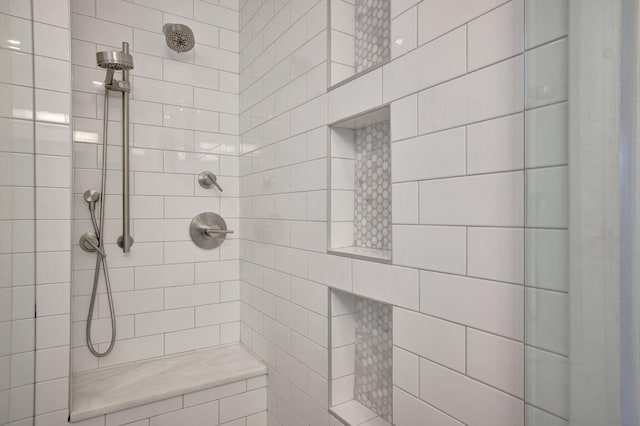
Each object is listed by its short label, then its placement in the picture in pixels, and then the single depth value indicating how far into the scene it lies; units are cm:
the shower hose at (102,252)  157
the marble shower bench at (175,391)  138
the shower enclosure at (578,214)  41
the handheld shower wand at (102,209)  156
